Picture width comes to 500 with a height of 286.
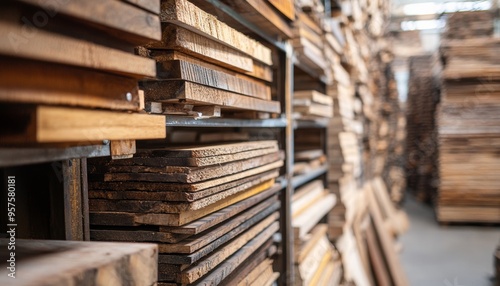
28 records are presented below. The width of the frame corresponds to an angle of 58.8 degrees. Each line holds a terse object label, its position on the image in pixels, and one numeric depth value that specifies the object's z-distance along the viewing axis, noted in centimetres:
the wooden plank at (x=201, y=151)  166
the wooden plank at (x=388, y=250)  597
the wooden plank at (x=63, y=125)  91
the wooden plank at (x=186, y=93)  156
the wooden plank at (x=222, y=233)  163
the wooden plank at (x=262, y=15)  218
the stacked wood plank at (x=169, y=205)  163
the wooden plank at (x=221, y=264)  168
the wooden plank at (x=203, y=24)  149
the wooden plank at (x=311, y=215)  328
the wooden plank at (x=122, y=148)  128
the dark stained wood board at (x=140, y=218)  161
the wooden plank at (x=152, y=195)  161
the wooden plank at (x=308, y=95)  374
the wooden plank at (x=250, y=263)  216
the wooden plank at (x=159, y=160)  165
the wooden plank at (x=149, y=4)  114
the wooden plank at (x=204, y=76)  155
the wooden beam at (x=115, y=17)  93
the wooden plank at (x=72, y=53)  85
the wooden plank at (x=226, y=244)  163
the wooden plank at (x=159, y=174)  162
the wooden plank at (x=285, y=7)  249
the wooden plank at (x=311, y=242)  338
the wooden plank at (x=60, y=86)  87
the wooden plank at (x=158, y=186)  162
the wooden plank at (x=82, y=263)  95
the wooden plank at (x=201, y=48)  155
